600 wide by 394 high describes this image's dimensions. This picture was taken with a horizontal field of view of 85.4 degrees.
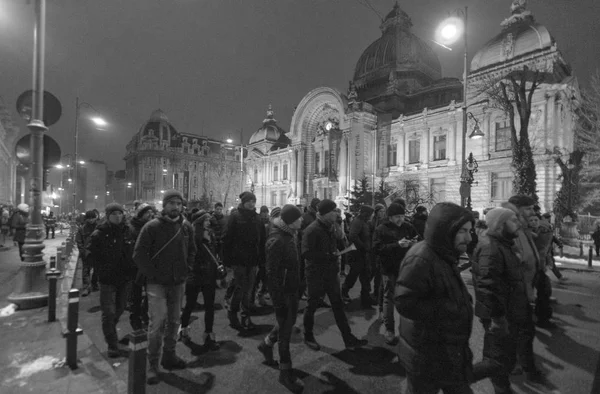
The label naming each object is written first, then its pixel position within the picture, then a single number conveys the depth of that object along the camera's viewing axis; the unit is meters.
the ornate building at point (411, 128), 27.28
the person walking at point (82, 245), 8.07
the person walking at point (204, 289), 4.86
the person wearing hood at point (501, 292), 3.28
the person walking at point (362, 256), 6.92
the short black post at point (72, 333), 4.19
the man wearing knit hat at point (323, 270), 4.62
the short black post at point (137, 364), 2.52
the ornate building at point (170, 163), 77.69
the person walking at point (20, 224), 12.36
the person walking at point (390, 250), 4.91
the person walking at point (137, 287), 5.18
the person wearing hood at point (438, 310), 2.23
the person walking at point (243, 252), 5.44
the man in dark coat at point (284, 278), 3.89
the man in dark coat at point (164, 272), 3.96
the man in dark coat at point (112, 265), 4.62
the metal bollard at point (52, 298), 5.80
